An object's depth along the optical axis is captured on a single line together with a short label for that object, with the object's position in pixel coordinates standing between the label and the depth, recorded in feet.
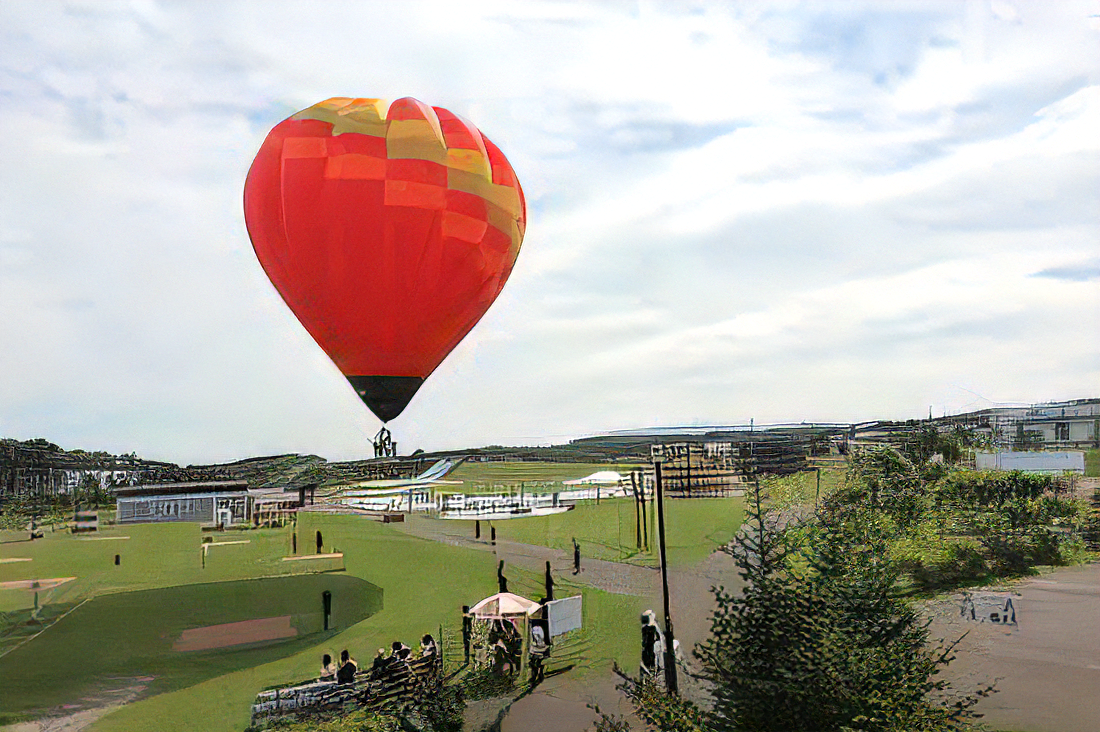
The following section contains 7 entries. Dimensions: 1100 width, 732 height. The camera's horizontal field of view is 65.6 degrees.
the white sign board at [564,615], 67.41
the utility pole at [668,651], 44.76
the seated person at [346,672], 55.06
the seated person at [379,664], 54.53
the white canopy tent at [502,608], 65.46
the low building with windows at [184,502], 155.74
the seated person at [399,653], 56.18
